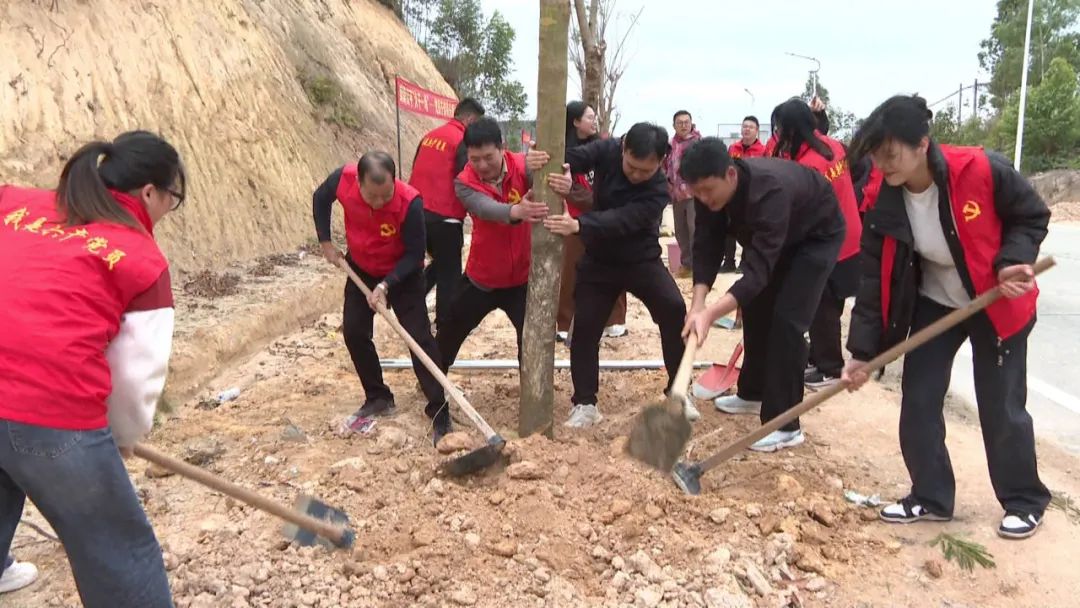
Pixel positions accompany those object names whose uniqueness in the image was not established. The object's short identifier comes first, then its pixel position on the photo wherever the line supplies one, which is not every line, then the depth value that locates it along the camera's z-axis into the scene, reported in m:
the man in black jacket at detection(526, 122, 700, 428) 3.85
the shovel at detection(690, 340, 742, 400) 4.88
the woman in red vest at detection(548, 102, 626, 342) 4.99
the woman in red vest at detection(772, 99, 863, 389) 4.93
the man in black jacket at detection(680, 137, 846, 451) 3.44
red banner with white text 10.33
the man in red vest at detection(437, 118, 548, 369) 4.03
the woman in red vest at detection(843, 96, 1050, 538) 2.83
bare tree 6.63
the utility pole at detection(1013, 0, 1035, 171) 22.54
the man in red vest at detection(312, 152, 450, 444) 4.07
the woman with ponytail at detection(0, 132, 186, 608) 1.85
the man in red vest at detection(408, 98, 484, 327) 5.47
